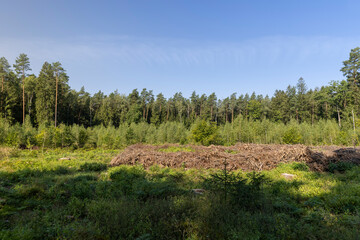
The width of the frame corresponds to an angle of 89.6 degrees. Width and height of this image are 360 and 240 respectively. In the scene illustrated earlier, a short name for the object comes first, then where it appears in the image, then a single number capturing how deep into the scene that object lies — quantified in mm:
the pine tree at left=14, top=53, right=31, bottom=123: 39969
